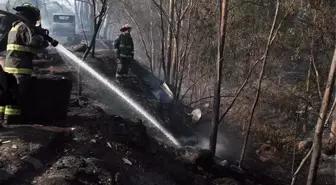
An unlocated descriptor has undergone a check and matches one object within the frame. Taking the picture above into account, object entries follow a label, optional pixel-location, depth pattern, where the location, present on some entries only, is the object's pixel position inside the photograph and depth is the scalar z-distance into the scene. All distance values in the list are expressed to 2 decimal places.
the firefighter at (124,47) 10.31
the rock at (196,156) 6.36
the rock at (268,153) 10.17
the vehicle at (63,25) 26.57
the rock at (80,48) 13.35
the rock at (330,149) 10.02
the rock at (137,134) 5.68
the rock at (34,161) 3.89
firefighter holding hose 4.92
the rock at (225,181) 6.06
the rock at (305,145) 10.53
